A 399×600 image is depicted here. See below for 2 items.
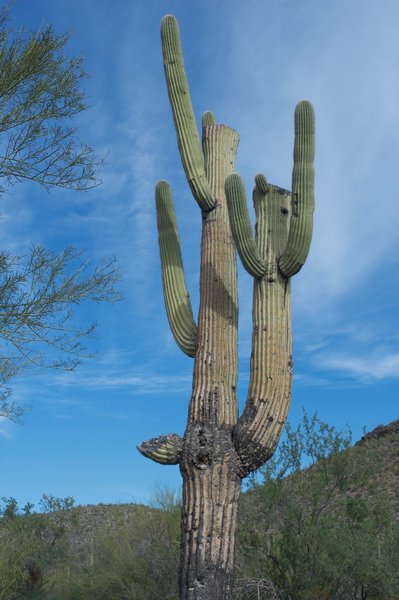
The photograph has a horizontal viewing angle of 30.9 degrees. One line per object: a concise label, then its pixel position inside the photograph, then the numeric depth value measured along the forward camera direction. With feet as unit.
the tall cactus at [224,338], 22.08
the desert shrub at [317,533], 32.71
